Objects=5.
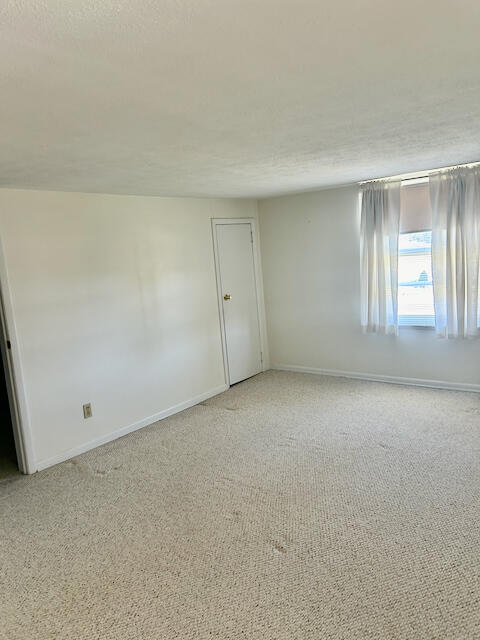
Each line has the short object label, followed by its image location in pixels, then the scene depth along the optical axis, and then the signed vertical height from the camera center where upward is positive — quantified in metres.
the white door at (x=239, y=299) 5.43 -0.46
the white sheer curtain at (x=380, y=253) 4.79 -0.03
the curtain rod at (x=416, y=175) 4.38 +0.72
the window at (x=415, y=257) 4.68 -0.10
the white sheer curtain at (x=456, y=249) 4.32 -0.04
